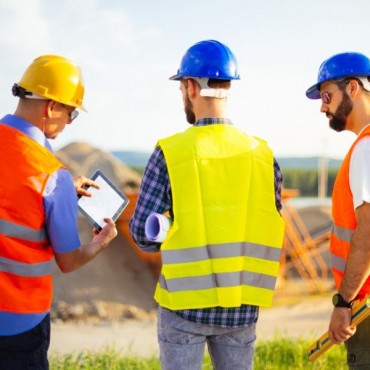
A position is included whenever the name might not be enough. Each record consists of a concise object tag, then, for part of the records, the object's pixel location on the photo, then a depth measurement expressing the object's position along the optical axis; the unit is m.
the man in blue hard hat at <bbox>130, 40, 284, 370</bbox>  3.00
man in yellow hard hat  2.89
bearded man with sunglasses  3.06
